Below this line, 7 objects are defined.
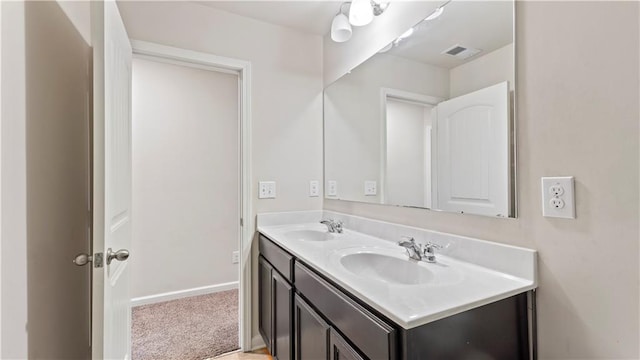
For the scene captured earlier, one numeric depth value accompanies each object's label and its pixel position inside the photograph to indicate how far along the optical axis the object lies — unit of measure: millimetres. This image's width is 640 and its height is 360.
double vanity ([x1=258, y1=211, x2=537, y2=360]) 750
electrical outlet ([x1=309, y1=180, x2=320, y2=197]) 2162
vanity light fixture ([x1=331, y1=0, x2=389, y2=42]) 1528
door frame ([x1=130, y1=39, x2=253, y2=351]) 1923
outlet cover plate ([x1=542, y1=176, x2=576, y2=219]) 835
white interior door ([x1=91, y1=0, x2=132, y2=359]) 951
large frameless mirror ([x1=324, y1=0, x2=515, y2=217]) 1042
